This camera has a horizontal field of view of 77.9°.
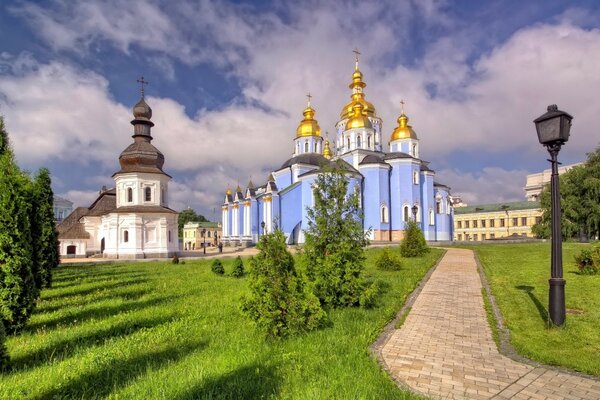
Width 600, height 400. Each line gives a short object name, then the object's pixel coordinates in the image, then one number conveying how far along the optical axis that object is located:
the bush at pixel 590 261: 11.84
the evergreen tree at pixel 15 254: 6.07
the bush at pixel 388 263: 14.74
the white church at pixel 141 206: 29.08
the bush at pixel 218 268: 16.44
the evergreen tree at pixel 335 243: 7.48
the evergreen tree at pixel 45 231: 8.41
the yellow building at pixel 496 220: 61.25
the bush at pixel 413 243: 19.53
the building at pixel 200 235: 80.31
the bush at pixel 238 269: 15.23
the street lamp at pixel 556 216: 6.02
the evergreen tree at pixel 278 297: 5.71
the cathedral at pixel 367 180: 38.44
